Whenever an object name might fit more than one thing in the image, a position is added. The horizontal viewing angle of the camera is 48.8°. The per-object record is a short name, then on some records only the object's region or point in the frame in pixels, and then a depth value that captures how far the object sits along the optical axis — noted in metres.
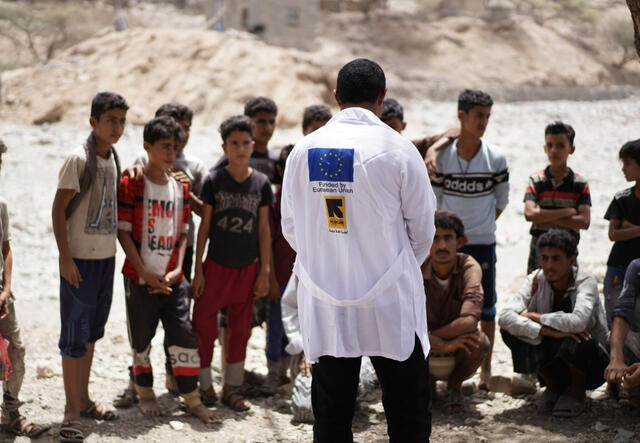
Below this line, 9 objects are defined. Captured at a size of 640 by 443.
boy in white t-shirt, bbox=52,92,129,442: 3.89
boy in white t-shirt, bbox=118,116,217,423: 4.12
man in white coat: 2.64
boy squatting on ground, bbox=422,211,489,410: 4.07
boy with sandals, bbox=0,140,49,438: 3.85
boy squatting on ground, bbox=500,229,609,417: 4.00
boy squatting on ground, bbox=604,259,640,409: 3.62
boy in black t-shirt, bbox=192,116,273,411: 4.40
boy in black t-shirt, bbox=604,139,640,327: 4.30
